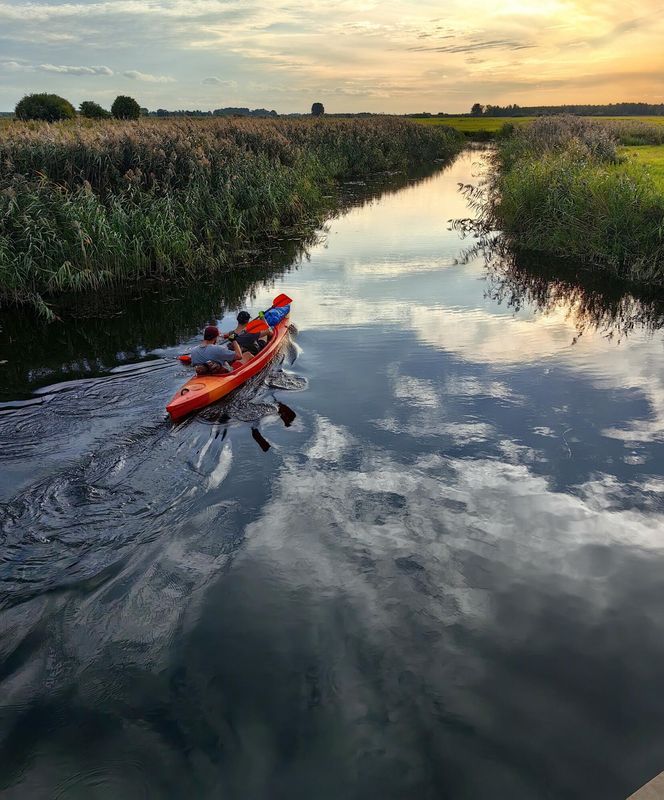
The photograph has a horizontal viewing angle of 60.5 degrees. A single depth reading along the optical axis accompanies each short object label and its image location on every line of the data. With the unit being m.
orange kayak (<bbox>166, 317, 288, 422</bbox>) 7.14
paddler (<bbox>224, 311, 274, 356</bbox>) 8.93
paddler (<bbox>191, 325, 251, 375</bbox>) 7.84
